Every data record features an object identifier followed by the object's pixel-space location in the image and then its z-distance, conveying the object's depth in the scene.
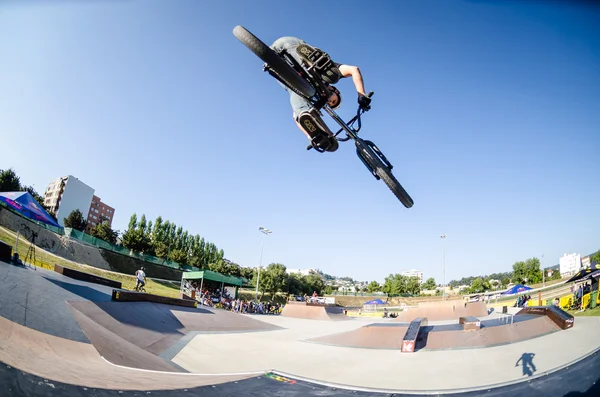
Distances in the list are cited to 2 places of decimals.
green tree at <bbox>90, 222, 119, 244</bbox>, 49.38
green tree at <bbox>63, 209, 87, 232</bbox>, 49.31
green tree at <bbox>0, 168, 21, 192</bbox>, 37.12
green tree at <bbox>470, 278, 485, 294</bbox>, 75.75
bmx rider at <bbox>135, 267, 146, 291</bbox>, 16.99
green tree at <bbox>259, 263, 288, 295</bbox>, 64.94
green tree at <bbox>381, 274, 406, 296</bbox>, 80.75
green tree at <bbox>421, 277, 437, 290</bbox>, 94.38
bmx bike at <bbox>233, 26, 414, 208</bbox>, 4.34
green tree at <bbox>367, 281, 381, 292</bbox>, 88.38
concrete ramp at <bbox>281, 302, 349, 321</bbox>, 25.78
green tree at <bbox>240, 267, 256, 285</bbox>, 86.92
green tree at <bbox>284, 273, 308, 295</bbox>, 75.59
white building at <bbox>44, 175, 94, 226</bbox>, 53.99
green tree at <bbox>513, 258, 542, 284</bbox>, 43.08
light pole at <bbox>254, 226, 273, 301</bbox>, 43.31
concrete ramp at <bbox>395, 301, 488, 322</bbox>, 23.34
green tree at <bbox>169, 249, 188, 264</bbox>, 54.12
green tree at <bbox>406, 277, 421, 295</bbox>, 82.00
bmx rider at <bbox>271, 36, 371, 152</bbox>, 4.77
